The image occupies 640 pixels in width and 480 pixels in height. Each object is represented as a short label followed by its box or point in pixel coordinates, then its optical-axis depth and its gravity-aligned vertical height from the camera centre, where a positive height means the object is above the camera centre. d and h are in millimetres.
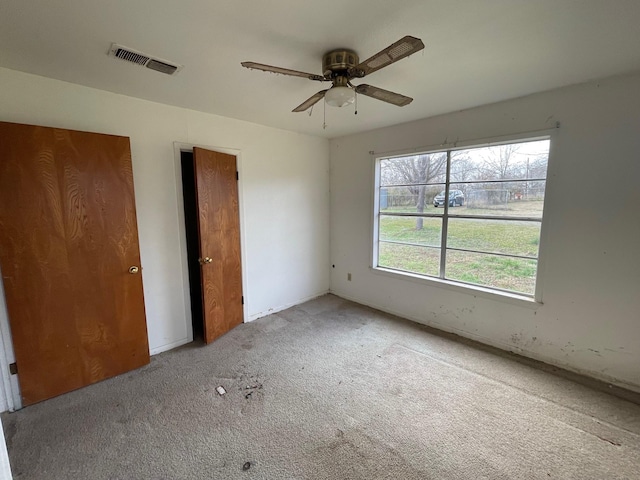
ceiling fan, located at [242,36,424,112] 1540 +766
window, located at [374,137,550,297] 2643 -93
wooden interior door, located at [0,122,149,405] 1943 -385
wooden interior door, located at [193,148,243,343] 2803 -362
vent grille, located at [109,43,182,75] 1716 +963
